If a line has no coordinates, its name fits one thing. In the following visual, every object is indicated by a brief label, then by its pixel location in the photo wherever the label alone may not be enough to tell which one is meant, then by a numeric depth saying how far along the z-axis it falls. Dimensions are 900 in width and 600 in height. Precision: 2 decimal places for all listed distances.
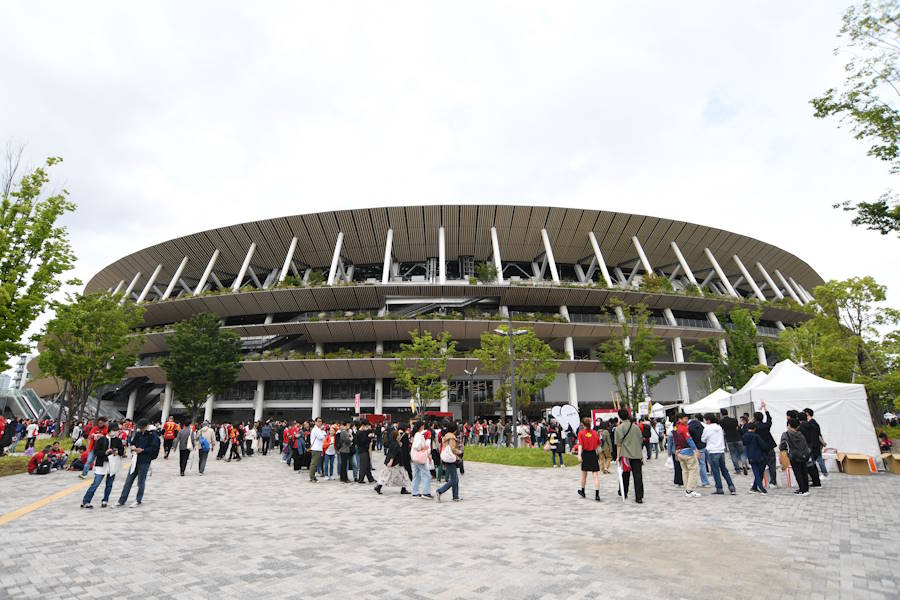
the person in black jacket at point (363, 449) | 12.55
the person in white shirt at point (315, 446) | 13.41
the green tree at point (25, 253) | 14.00
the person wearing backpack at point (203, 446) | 14.60
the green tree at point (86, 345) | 24.00
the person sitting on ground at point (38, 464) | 13.71
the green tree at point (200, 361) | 31.14
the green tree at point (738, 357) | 31.00
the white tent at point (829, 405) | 13.38
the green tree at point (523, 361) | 25.84
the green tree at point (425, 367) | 27.88
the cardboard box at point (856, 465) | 12.97
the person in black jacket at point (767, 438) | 10.16
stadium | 34.97
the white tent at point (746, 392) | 15.68
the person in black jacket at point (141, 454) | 8.72
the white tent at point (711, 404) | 19.95
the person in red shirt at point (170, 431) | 18.66
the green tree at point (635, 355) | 27.36
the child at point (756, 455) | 9.92
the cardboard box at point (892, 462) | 12.90
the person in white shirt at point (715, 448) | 10.04
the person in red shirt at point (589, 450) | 9.59
